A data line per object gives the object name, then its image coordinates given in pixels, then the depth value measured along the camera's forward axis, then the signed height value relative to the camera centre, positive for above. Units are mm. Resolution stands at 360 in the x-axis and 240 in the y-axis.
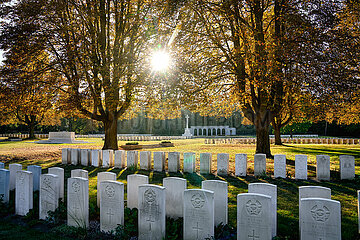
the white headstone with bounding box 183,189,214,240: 3277 -1303
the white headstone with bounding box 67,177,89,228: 3928 -1345
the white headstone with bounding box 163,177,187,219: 4086 -1297
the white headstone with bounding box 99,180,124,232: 3742 -1327
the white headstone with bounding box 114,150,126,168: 9477 -1467
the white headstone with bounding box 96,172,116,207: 4617 -1088
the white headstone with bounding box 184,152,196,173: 8430 -1425
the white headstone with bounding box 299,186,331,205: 3558 -1093
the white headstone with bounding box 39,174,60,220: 4332 -1321
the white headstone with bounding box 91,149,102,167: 9812 -1466
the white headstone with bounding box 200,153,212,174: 8195 -1424
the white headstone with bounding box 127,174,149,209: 4504 -1253
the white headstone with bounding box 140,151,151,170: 8961 -1435
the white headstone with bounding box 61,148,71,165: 10617 -1532
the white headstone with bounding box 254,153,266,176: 7684 -1415
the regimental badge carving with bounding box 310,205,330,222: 2828 -1112
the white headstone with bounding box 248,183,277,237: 3508 -1106
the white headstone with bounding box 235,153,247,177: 7692 -1382
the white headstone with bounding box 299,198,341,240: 2781 -1186
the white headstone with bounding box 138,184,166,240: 3471 -1339
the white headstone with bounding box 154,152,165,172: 8750 -1446
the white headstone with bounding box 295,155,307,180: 7343 -1424
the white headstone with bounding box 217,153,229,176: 7945 -1424
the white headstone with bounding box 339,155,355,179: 7270 -1426
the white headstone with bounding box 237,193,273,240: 2960 -1218
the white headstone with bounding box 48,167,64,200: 4980 -1134
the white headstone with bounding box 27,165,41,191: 5680 -1207
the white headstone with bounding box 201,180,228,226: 3811 -1272
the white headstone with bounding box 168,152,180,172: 8633 -1456
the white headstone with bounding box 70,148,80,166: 10452 -1473
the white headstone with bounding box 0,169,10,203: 5223 -1365
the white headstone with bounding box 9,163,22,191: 5852 -1206
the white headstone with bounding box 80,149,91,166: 10109 -1474
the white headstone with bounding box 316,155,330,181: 7240 -1434
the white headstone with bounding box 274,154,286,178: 7490 -1422
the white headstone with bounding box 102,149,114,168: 9680 -1470
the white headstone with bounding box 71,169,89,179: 5072 -1106
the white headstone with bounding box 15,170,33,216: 4621 -1388
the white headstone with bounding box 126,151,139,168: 9336 -1444
